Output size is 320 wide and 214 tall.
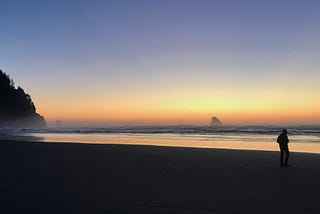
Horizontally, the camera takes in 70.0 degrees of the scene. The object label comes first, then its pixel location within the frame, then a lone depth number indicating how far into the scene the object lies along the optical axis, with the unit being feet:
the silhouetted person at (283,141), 30.54
